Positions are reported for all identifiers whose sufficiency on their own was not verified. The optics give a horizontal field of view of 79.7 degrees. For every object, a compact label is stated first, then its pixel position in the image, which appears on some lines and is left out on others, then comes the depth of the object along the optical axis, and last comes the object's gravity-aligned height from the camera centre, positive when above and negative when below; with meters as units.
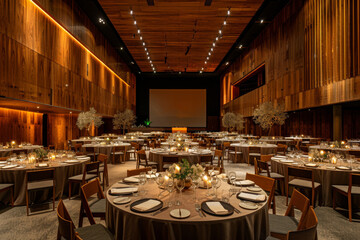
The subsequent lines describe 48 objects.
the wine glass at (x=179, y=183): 2.28 -0.67
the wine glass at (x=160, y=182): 2.55 -0.69
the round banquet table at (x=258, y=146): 7.73 -0.96
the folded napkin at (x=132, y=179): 2.87 -0.76
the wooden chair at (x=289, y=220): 1.99 -1.10
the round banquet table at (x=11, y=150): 6.60 -0.84
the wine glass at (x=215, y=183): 2.36 -0.66
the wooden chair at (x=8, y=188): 3.70 -1.12
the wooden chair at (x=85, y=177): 4.09 -1.09
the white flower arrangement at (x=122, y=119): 17.36 +0.38
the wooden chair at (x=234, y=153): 8.30 -1.16
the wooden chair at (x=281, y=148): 6.79 -0.78
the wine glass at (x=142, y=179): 2.56 -0.66
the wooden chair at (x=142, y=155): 5.57 -0.82
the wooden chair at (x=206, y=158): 5.04 -0.81
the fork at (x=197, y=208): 1.95 -0.77
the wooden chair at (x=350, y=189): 3.33 -1.10
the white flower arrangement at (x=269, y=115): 10.69 +0.43
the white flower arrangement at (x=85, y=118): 11.45 +0.30
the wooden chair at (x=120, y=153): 7.13 -1.13
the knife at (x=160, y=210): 1.90 -0.79
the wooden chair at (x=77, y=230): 1.64 -1.12
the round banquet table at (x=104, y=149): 7.80 -0.92
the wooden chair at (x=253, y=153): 7.75 -1.12
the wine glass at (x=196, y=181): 2.50 -0.74
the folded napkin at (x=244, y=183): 2.72 -0.77
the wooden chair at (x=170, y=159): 4.73 -0.78
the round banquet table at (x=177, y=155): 5.48 -0.82
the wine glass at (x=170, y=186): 2.25 -0.67
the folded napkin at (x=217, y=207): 1.91 -0.78
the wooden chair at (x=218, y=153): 5.46 -0.75
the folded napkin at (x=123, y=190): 2.42 -0.77
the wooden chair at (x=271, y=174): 4.26 -1.09
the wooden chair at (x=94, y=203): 2.32 -0.95
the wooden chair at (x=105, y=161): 4.75 -0.86
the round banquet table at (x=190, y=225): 1.76 -0.86
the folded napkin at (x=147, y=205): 1.97 -0.77
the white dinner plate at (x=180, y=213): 1.81 -0.78
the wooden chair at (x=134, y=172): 3.36 -0.76
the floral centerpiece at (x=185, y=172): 2.43 -0.56
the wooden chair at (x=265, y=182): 2.73 -0.79
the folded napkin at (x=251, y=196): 2.20 -0.77
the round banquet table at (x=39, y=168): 3.97 -1.00
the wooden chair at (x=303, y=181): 3.55 -1.09
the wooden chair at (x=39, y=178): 3.51 -0.91
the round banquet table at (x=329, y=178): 3.81 -0.99
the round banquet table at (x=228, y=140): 11.56 -0.90
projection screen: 26.92 +2.20
